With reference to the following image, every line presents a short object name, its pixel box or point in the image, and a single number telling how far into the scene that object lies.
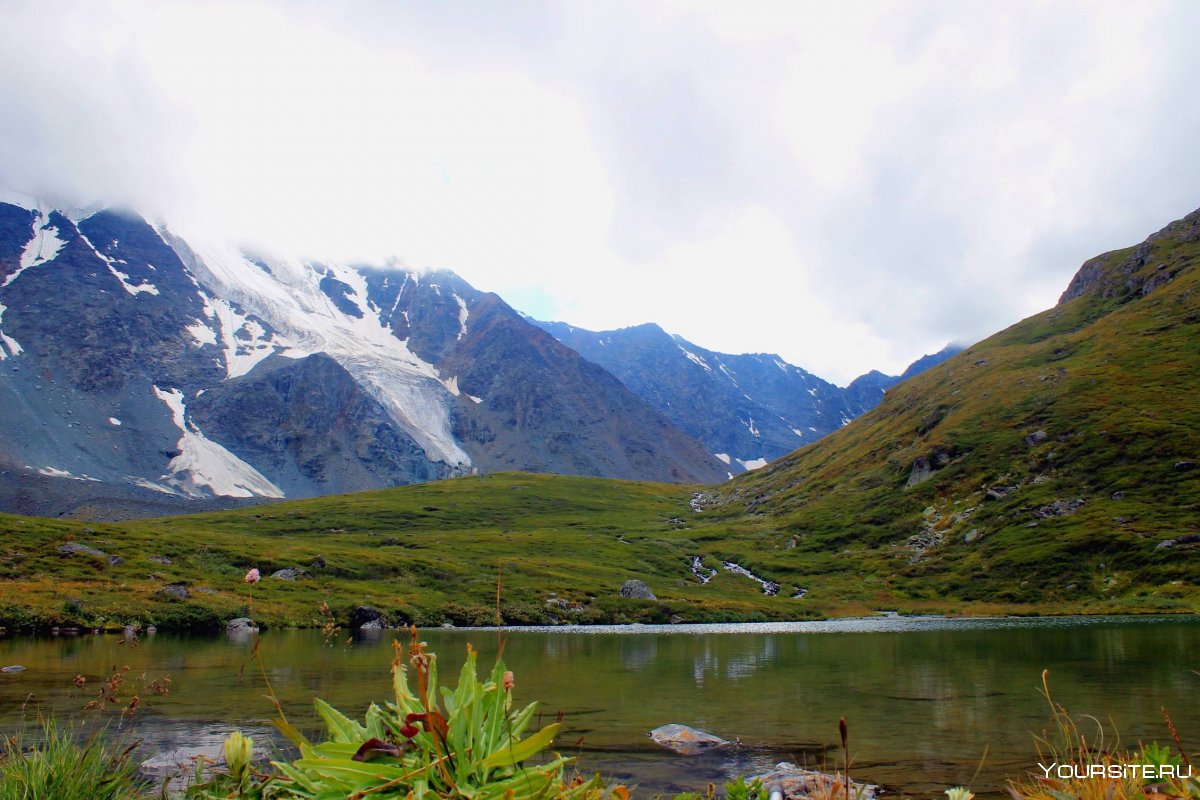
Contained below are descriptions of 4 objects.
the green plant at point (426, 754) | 3.85
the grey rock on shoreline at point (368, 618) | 66.06
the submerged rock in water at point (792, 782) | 12.55
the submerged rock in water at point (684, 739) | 18.55
